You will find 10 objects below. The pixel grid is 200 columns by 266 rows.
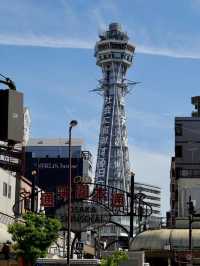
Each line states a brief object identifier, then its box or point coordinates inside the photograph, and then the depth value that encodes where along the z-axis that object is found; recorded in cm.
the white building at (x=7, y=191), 6688
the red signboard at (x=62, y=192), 7662
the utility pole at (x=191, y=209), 4844
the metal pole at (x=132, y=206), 7106
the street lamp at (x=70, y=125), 3520
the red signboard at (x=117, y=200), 7650
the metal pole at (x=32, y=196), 6693
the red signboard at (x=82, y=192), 7731
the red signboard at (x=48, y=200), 7731
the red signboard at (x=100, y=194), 7719
